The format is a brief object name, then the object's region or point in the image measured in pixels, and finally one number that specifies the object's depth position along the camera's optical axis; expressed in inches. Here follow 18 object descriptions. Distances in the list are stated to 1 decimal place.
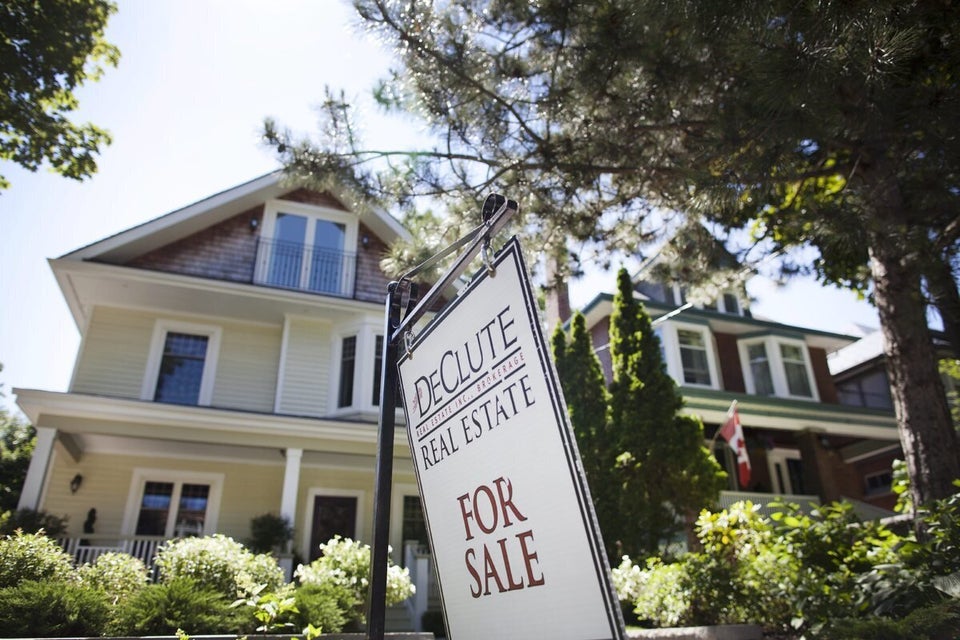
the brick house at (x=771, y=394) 700.7
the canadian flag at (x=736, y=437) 553.6
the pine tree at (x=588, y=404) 450.9
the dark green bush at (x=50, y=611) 185.3
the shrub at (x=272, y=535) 418.6
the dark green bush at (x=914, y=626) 141.3
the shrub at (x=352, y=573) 273.6
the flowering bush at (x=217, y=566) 243.1
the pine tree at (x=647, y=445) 418.9
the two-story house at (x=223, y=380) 426.3
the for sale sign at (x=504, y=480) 56.0
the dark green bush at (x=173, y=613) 196.5
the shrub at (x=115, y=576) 230.5
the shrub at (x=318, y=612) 215.8
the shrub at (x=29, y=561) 213.8
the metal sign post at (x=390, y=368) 78.4
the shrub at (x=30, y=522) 341.7
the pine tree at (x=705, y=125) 180.2
